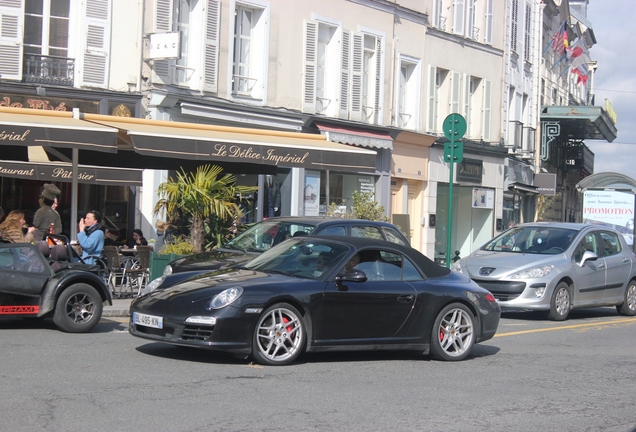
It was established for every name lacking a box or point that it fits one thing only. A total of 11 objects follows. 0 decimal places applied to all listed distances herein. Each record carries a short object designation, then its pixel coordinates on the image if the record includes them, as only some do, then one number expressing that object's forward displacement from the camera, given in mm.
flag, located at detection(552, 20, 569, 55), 41719
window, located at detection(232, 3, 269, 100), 23188
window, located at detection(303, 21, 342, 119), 25609
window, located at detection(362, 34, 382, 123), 27078
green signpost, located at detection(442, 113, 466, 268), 19562
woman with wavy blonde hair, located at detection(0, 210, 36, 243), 14820
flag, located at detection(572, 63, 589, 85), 48006
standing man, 16172
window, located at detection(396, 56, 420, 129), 29016
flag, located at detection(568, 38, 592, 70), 44969
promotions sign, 32969
